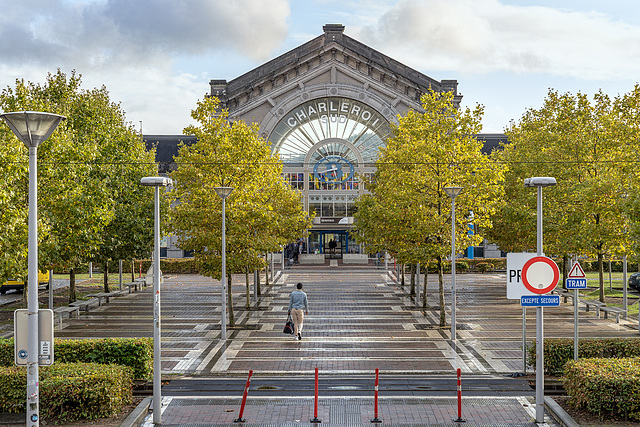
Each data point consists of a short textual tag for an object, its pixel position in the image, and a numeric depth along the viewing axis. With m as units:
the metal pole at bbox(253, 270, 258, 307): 33.61
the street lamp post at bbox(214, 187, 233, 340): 22.86
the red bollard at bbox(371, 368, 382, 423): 12.76
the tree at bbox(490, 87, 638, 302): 27.72
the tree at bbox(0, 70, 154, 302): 23.61
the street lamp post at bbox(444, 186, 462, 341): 22.83
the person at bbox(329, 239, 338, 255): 63.06
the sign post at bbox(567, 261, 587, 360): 15.71
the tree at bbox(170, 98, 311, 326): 25.06
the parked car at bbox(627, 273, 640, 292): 37.50
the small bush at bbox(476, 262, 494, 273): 51.94
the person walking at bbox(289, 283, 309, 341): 22.61
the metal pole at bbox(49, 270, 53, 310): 26.30
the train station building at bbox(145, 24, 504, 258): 57.94
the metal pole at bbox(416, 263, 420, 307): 31.99
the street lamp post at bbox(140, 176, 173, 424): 13.05
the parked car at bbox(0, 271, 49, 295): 39.45
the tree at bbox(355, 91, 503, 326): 25.11
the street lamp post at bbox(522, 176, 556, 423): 13.02
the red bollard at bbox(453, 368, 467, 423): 12.83
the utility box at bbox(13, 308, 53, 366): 9.67
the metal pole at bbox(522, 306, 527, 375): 17.56
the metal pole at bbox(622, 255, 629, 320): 27.84
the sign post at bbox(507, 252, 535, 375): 13.77
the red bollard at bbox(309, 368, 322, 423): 12.86
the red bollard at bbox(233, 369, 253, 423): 12.82
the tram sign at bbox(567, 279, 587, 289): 15.70
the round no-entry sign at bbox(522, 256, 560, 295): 12.91
